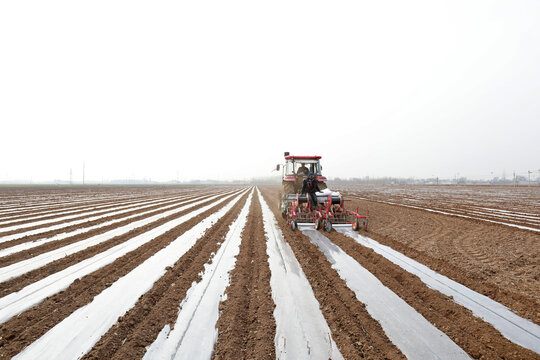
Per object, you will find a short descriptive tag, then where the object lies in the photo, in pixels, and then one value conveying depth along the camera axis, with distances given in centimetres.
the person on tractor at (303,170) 1153
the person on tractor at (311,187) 897
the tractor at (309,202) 859
